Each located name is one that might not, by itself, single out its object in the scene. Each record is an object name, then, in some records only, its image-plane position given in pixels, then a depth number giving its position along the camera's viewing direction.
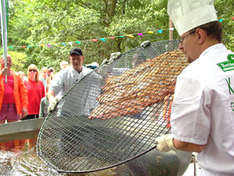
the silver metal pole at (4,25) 2.19
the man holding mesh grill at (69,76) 3.05
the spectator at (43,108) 4.44
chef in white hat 0.86
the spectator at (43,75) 6.48
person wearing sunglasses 4.66
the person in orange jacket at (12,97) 3.75
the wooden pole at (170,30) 7.51
